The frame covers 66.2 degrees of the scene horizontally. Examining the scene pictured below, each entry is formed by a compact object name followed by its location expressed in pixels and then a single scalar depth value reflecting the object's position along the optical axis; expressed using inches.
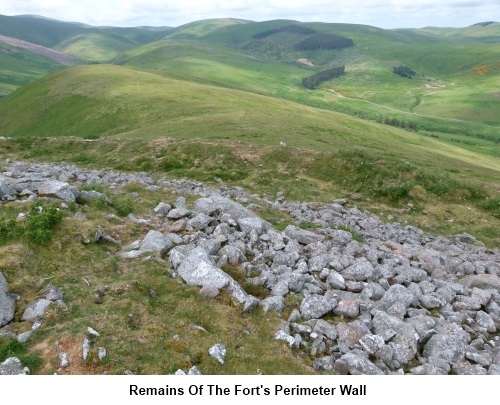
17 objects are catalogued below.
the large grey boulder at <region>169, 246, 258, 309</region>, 586.6
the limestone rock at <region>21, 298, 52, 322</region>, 501.7
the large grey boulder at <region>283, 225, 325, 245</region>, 834.2
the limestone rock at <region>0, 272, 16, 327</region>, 497.0
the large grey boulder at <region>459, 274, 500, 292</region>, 716.7
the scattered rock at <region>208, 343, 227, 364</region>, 460.1
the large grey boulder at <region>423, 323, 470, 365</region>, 510.9
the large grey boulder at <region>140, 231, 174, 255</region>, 685.9
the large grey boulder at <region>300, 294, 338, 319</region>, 575.4
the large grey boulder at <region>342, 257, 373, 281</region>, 679.7
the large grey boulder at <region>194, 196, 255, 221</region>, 877.8
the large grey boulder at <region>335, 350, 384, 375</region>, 470.3
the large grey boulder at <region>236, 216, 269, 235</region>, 805.9
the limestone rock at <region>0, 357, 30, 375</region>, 416.2
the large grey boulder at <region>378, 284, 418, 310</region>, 611.5
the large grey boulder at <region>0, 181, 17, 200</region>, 815.7
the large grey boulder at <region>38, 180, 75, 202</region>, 806.3
